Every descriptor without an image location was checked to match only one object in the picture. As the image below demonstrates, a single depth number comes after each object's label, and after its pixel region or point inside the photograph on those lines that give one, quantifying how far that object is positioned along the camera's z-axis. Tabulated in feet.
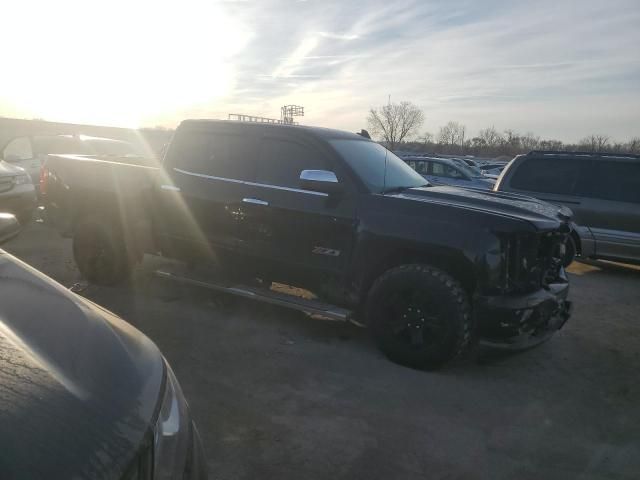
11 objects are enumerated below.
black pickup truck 12.80
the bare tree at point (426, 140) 254.06
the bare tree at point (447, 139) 276.39
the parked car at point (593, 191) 25.50
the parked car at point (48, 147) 35.83
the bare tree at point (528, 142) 263.88
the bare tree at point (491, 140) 267.18
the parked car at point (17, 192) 26.16
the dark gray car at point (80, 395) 4.13
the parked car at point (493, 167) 86.17
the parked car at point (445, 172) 47.52
